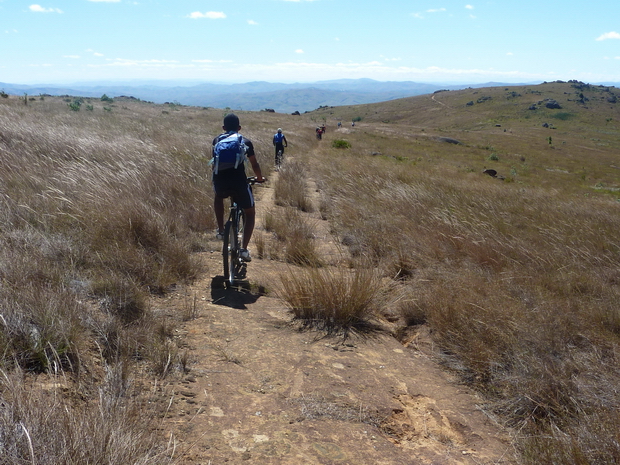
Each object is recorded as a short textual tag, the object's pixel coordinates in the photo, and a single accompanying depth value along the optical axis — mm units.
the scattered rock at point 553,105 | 105000
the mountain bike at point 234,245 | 4906
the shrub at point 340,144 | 27334
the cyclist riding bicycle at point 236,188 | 4949
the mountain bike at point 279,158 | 15547
